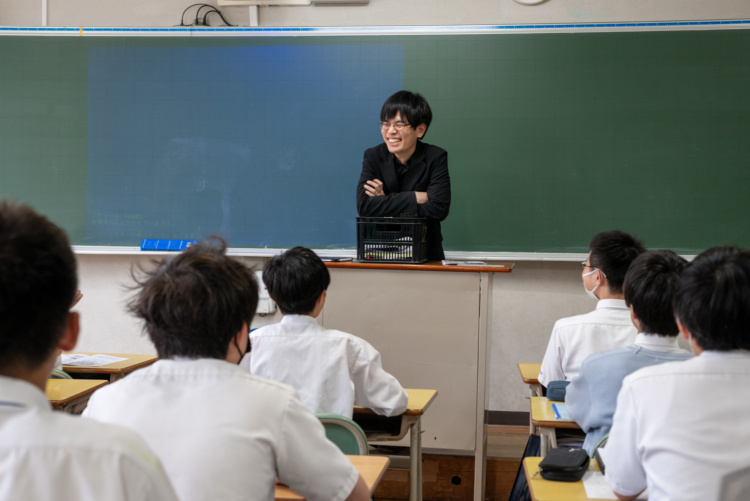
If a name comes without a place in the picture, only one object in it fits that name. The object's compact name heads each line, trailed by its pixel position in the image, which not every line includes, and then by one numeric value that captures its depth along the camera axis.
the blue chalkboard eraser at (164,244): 4.43
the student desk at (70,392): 2.33
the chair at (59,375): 2.76
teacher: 3.49
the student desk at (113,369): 3.05
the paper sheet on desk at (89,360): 3.16
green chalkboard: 4.13
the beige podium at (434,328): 3.16
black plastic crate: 3.31
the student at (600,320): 2.62
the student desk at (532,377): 2.88
